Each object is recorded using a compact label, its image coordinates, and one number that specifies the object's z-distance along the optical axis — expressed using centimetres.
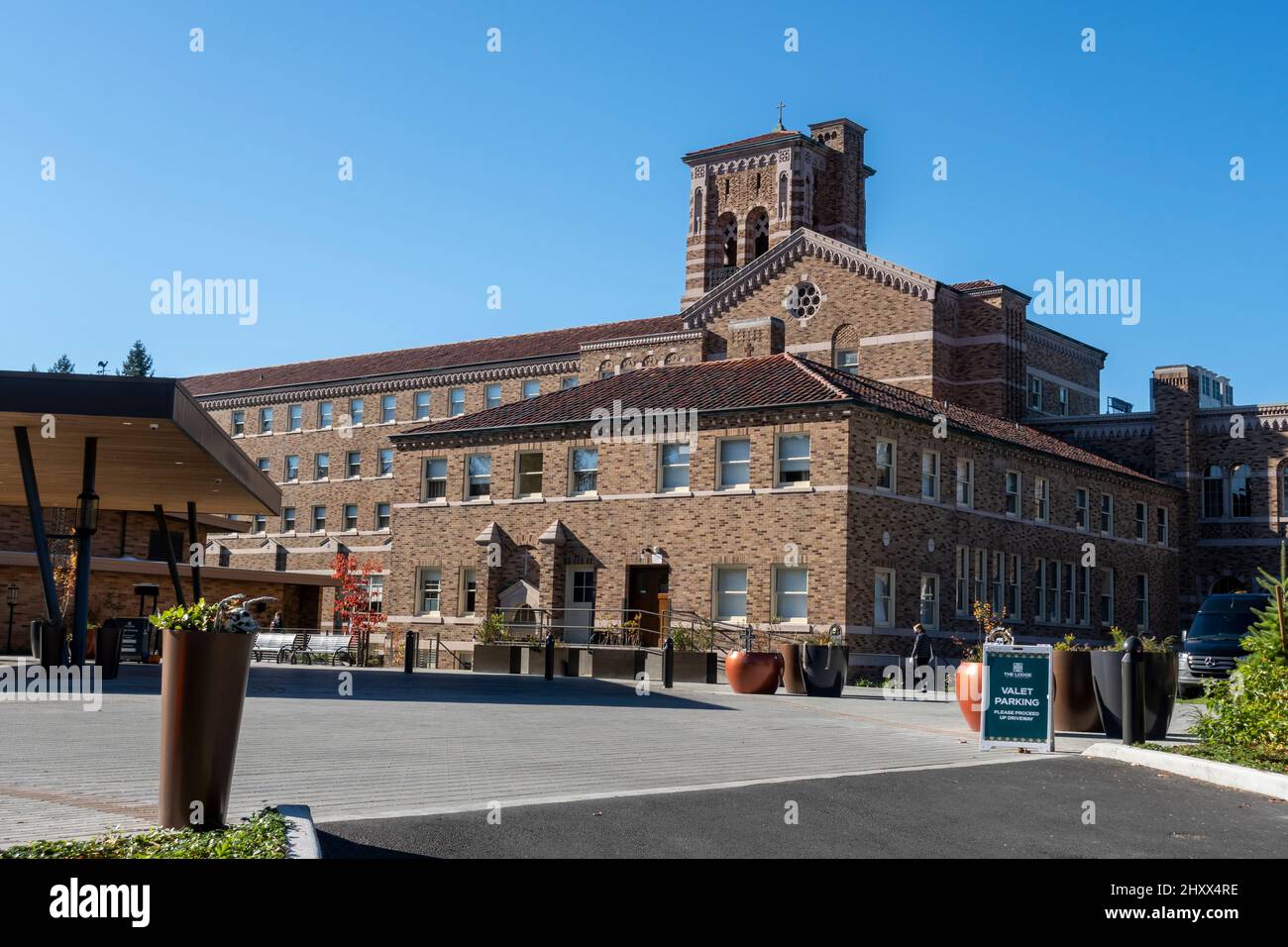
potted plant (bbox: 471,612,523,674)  3406
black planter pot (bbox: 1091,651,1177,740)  1625
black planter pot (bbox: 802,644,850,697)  2714
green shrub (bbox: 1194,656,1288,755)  1366
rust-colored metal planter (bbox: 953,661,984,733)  1769
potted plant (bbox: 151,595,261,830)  762
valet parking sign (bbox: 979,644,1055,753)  1527
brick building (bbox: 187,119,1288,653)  3500
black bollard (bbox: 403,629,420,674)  3136
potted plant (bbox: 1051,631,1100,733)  1700
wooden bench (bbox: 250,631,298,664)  4219
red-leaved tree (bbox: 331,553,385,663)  5722
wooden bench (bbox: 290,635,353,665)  4181
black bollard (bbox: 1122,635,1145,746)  1531
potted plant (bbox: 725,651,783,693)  2644
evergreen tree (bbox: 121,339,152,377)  11444
